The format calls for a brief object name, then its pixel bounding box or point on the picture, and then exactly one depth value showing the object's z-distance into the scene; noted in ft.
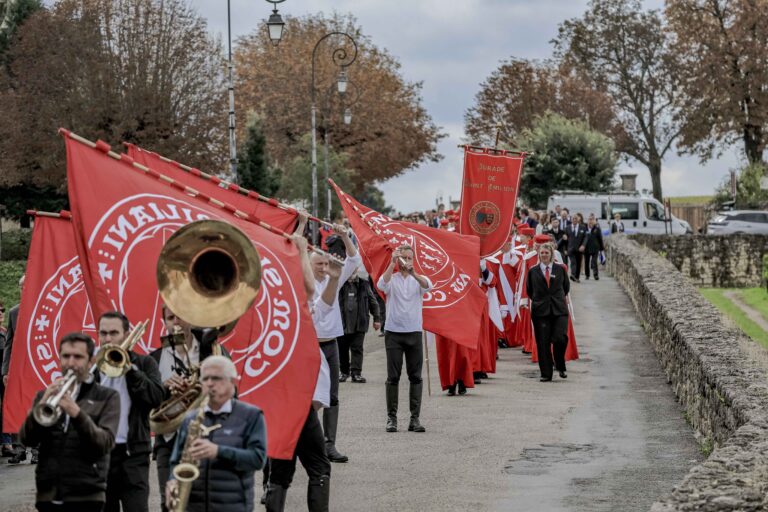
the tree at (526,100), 274.77
